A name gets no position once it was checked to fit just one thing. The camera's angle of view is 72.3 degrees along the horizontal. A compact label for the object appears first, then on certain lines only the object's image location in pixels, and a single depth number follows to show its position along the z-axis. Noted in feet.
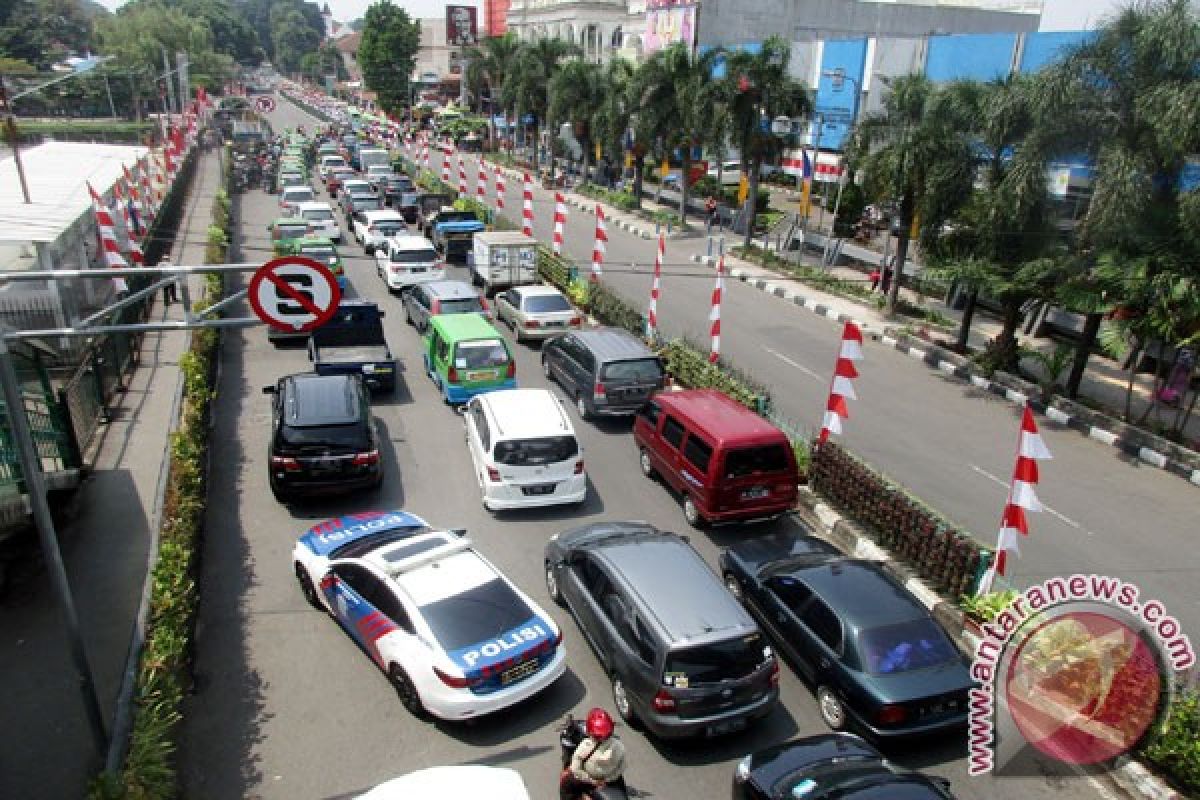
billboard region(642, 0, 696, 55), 184.55
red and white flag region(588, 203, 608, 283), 70.80
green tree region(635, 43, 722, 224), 116.16
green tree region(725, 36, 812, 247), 103.71
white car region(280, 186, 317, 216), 114.73
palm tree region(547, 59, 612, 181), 155.94
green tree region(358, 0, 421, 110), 286.25
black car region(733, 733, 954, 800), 22.29
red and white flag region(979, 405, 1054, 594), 33.37
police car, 27.20
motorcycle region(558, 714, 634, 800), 23.35
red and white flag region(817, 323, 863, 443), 44.09
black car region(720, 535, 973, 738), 27.04
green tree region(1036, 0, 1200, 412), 50.31
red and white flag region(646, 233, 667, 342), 65.31
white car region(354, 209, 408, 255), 95.91
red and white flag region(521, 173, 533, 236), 85.20
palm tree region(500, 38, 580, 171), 181.68
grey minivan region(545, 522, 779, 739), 26.45
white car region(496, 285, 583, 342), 68.39
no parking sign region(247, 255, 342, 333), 26.02
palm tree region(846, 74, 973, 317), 68.95
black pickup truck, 55.88
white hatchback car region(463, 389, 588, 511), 41.88
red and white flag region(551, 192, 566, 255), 79.66
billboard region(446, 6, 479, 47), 338.54
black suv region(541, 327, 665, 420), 52.60
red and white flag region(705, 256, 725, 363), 59.21
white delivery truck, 79.87
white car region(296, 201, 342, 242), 98.53
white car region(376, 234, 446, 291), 82.02
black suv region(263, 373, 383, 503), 41.06
